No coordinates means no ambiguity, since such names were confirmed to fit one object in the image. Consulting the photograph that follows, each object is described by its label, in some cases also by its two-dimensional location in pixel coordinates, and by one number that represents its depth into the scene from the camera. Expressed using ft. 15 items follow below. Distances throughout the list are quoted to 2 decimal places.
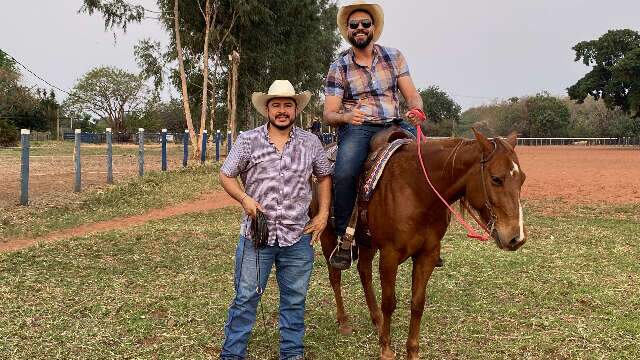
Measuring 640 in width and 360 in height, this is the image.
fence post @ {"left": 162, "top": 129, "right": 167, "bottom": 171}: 69.72
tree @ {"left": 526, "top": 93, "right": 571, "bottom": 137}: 303.07
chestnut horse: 12.16
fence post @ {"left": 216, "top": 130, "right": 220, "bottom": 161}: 96.53
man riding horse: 15.26
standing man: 13.47
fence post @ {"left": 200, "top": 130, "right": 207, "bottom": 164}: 86.07
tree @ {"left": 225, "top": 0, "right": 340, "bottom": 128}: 104.94
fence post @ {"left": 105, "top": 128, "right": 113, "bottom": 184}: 57.18
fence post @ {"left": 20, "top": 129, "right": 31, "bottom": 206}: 39.99
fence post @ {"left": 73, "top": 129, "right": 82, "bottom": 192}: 48.98
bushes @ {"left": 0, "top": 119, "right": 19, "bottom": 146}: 153.48
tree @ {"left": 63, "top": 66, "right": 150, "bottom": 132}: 293.84
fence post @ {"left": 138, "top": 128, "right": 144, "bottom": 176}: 62.64
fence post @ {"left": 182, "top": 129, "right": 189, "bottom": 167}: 76.01
